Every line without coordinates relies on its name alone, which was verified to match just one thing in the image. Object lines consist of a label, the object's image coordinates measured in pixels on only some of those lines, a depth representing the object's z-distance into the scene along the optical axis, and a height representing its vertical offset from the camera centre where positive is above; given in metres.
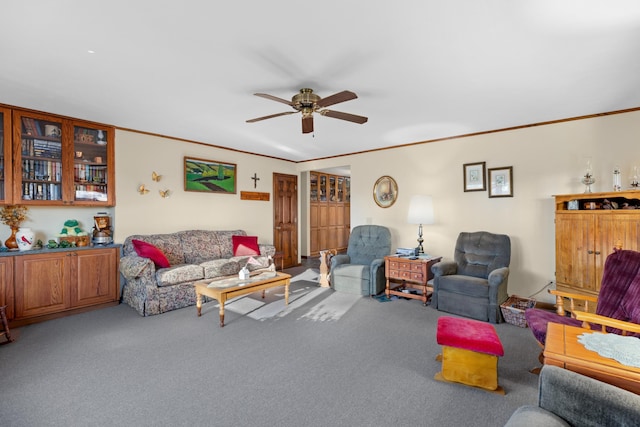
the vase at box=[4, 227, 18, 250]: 3.67 -0.29
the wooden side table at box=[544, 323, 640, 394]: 1.34 -0.69
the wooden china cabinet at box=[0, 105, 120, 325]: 3.52 +0.30
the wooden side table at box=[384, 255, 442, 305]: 4.31 -0.82
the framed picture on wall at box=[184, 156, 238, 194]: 5.20 +0.71
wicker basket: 3.43 -1.10
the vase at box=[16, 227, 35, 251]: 3.64 -0.25
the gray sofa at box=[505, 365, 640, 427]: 1.11 -0.73
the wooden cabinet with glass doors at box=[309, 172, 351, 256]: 8.13 +0.10
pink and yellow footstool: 2.24 -1.06
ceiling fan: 2.88 +1.02
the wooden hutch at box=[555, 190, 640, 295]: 3.08 -0.22
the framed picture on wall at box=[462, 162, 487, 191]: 4.60 +0.56
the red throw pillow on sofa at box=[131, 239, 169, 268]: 4.03 -0.47
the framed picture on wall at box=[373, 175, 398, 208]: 5.55 +0.42
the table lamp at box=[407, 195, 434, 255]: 4.58 +0.05
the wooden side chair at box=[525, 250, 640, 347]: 2.10 -0.65
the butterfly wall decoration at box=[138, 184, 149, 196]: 4.60 +0.40
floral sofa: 3.85 -0.70
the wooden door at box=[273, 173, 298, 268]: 6.72 -0.04
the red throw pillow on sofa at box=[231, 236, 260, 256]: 5.18 -0.51
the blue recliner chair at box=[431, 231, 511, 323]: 3.59 -0.81
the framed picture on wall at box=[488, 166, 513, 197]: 4.36 +0.45
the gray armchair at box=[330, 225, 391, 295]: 4.72 -0.80
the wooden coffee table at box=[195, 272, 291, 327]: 3.46 -0.84
